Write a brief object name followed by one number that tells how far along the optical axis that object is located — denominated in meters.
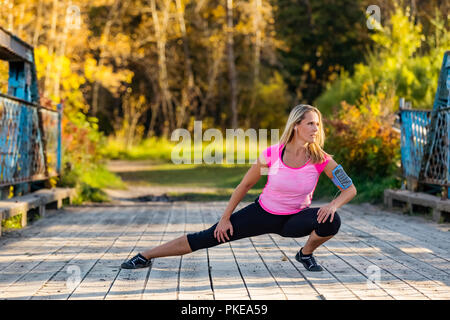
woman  5.43
